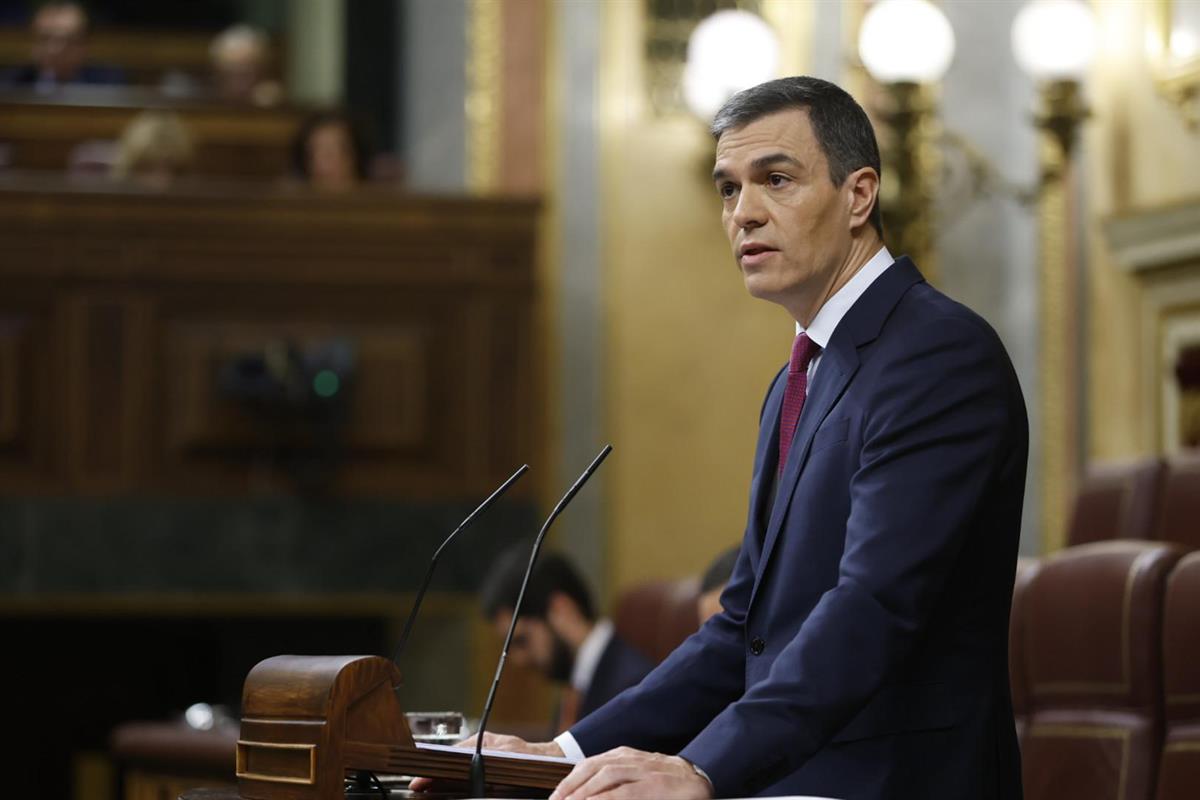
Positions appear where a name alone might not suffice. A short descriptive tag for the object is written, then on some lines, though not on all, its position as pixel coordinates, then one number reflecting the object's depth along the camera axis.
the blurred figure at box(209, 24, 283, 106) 17.34
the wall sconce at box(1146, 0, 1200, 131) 10.98
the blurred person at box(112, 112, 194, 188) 14.02
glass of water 4.62
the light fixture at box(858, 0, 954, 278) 11.19
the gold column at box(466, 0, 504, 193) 14.89
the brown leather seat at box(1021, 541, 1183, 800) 5.93
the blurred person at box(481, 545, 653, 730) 9.59
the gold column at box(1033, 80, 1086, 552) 12.95
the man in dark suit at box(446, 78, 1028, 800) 3.75
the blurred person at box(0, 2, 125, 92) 17.20
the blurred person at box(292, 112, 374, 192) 14.62
